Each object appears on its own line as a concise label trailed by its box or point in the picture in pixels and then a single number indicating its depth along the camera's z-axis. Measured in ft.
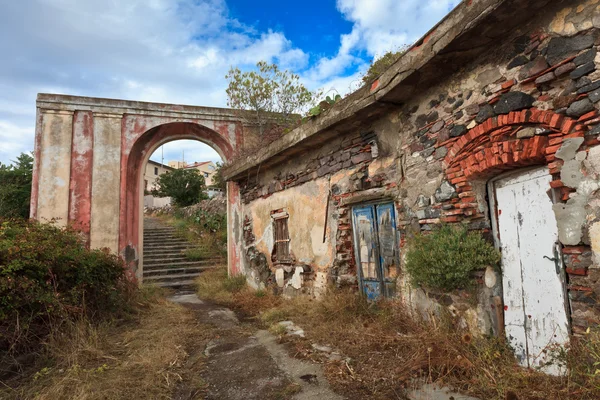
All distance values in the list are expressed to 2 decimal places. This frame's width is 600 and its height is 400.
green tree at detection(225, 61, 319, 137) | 34.45
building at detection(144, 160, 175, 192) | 138.98
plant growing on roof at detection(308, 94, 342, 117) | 19.72
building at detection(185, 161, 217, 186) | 164.45
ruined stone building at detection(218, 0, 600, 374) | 9.23
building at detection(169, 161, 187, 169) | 170.35
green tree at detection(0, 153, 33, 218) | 47.32
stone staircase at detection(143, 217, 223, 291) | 36.06
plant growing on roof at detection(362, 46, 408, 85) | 21.16
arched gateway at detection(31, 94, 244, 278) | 32.63
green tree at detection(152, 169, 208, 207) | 75.82
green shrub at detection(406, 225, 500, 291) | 11.64
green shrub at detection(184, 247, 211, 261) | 42.27
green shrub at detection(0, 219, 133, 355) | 12.81
